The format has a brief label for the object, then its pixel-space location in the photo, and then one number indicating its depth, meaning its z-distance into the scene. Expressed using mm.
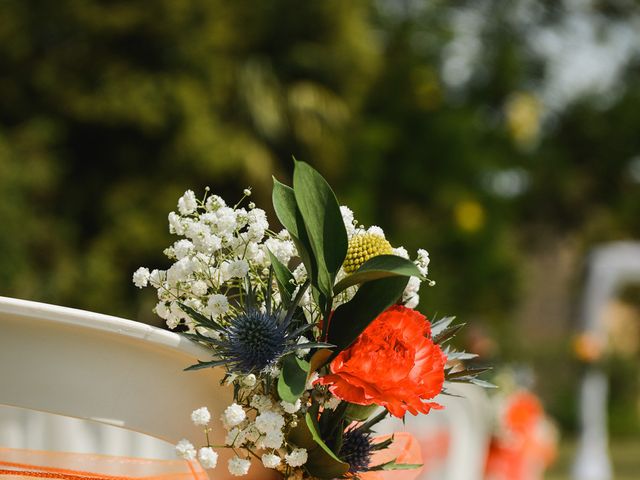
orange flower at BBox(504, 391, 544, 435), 5086
